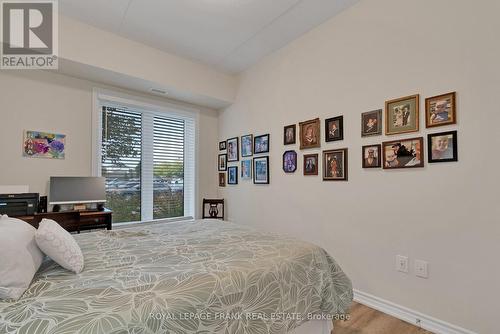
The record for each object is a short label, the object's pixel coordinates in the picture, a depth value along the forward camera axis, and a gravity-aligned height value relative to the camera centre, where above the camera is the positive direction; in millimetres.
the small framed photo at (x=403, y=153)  1934 +154
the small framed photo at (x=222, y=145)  4093 +431
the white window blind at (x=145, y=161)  3338 +146
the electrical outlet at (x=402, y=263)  2001 -735
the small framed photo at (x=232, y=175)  3809 -51
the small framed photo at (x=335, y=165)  2438 +70
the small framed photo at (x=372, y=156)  2178 +143
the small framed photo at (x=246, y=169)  3563 +38
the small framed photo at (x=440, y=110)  1774 +454
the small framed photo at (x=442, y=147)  1766 +187
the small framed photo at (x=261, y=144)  3307 +377
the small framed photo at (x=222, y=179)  4066 -130
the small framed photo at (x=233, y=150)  3804 +334
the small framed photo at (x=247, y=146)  3555 +377
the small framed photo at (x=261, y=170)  3301 +23
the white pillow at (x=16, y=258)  959 -372
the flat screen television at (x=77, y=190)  2729 -214
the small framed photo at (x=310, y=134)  2691 +419
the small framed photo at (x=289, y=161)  2941 +123
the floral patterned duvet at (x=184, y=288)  868 -486
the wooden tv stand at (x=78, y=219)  2412 -496
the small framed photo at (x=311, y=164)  2703 +87
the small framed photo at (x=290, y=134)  2951 +448
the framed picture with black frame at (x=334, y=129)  2477 +438
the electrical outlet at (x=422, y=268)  1890 -733
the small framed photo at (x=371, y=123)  2184 +436
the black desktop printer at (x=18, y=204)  2324 -315
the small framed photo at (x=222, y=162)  4055 +155
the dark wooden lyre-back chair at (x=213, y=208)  3918 -588
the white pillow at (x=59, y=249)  1184 -372
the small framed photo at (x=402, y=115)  1962 +465
